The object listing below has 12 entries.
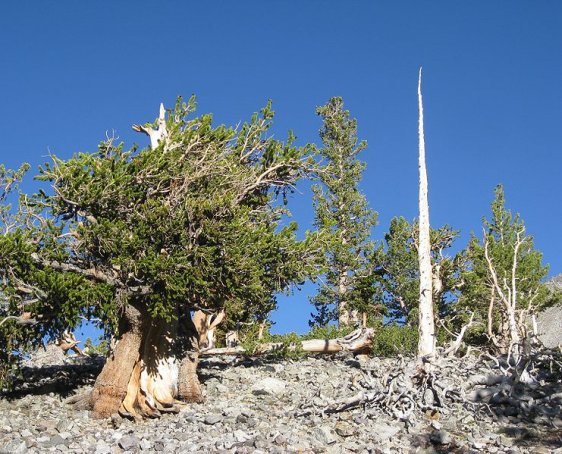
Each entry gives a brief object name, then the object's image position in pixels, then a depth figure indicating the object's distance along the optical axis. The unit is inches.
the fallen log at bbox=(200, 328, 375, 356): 776.3
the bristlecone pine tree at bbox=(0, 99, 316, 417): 521.0
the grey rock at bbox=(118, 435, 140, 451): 411.8
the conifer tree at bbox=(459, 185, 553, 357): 697.8
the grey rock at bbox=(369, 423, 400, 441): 415.2
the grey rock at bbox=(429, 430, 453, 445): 393.1
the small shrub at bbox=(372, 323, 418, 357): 834.2
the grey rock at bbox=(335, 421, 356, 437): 423.5
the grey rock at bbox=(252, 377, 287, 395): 567.8
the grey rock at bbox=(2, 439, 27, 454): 399.5
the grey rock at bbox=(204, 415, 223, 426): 465.1
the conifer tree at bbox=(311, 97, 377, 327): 1273.4
